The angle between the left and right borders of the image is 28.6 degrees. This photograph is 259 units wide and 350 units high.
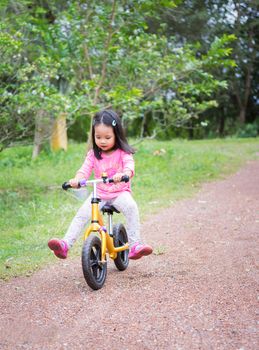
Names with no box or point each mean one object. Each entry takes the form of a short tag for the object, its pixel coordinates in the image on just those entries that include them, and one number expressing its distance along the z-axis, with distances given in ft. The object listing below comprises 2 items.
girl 14.69
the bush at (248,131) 66.95
